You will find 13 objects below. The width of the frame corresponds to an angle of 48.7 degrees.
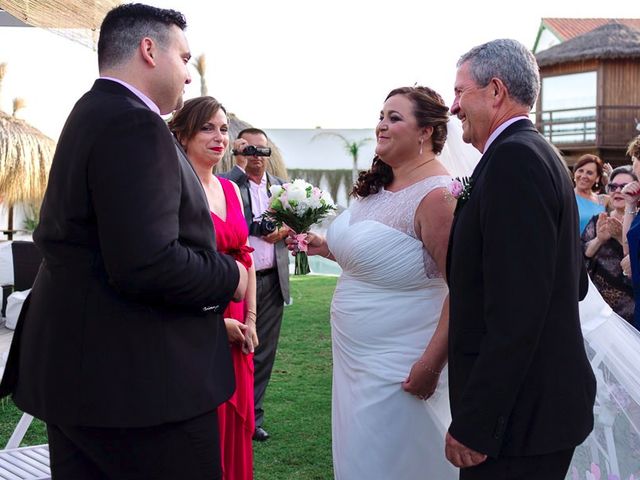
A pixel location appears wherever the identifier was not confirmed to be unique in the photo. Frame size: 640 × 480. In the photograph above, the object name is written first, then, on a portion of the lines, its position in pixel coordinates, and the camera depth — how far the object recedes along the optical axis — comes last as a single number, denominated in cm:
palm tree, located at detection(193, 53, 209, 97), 2453
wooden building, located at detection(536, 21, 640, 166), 3309
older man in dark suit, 221
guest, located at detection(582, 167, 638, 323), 588
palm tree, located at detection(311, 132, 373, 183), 4638
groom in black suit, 215
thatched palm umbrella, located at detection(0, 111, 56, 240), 1123
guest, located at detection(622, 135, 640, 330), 486
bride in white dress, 356
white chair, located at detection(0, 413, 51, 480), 364
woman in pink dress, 362
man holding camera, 612
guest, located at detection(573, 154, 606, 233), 775
